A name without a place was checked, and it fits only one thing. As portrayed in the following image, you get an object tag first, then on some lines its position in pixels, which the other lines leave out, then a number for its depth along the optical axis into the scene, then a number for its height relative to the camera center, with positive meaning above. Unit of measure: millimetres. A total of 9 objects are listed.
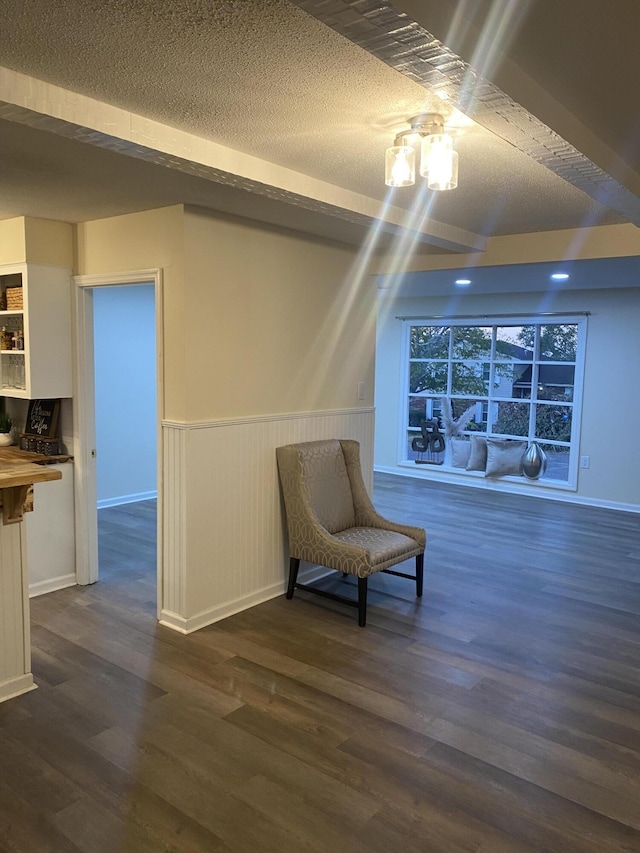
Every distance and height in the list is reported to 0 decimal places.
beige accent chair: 3650 -946
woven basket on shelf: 3994 +380
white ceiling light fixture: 2260 +743
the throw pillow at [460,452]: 7875 -1000
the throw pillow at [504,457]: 7402 -989
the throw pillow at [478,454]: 7703 -1001
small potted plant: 4426 -455
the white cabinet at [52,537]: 4008 -1085
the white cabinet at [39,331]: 3838 +181
